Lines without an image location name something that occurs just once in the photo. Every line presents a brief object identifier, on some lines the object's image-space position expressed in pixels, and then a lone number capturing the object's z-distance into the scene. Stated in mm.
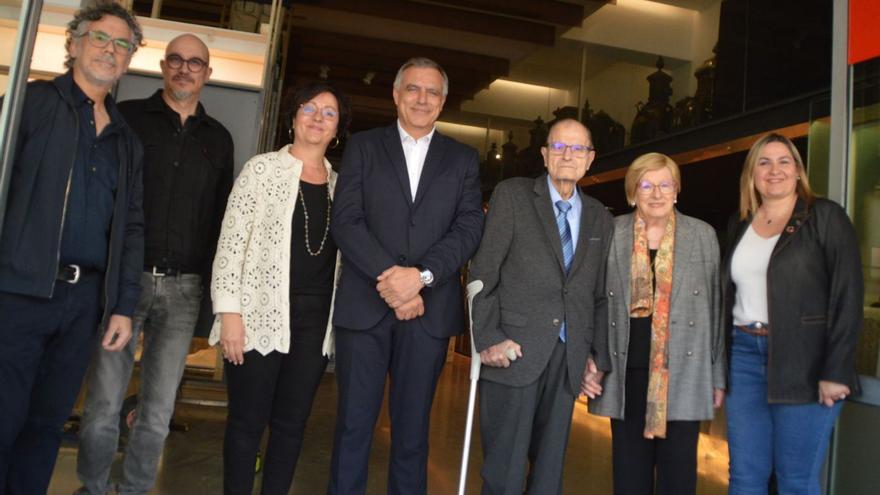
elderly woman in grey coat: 2574
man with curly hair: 2080
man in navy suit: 2445
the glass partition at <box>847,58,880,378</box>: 2740
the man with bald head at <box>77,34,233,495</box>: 2594
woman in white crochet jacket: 2520
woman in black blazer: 2443
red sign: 2879
